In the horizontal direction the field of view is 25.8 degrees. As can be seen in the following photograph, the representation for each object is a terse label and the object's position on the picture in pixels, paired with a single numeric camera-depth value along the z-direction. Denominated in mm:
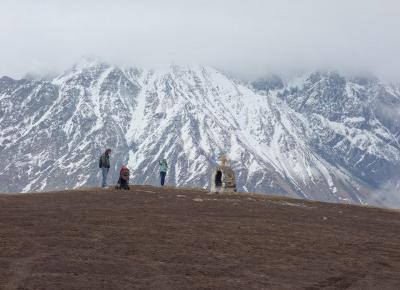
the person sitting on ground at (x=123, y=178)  70638
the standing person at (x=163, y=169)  81062
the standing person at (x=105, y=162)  70419
